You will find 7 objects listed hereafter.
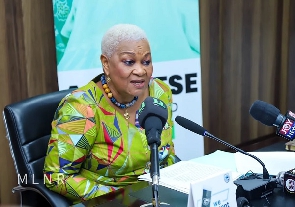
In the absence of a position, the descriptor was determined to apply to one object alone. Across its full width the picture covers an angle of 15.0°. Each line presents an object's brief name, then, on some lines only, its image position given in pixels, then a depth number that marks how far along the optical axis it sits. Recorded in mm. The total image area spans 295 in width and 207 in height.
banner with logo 4007
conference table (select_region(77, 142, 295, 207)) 3024
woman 3271
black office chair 3334
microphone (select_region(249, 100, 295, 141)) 3024
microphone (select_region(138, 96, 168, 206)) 2772
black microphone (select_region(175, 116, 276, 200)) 3021
